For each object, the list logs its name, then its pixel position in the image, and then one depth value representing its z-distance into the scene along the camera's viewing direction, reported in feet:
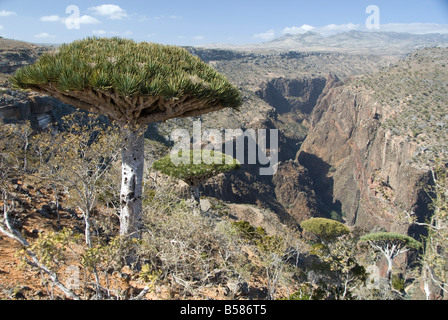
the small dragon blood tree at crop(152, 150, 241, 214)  48.26
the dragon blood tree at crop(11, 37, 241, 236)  16.47
